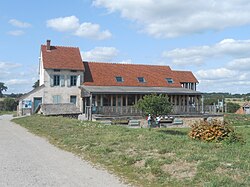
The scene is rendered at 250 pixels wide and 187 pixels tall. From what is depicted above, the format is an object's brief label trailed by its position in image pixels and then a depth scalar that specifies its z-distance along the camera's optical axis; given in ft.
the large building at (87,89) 126.11
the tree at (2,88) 356.26
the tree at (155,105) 80.79
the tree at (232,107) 247.42
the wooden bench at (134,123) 114.11
